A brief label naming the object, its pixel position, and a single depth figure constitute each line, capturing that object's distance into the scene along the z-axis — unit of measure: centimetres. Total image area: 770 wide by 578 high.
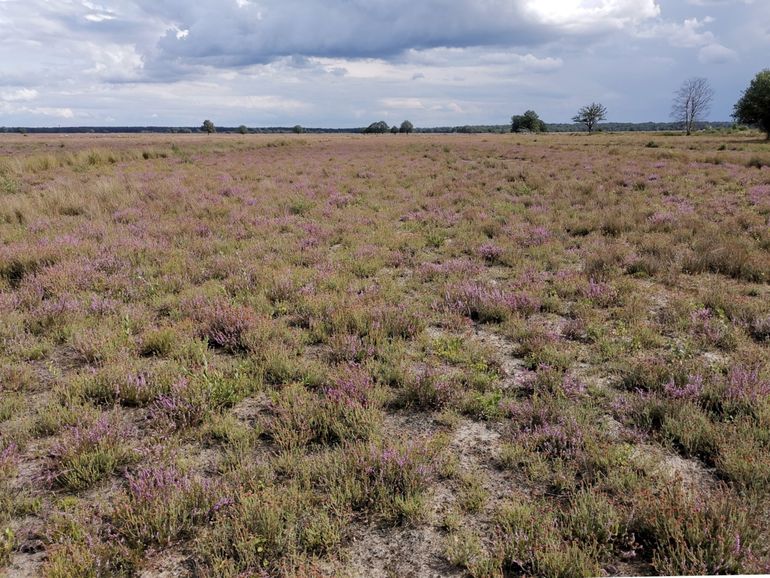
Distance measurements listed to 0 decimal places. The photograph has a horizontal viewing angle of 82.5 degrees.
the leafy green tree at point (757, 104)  5909
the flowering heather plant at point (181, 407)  445
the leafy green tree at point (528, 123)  16538
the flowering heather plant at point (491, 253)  1031
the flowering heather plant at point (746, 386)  438
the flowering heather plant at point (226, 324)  606
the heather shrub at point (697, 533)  281
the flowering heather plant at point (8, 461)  370
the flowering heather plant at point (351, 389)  466
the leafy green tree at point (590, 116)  14562
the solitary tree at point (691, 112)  10421
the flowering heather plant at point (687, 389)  459
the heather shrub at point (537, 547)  285
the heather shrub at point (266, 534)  295
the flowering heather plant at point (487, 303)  711
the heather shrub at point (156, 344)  589
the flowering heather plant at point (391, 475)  347
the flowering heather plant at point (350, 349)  572
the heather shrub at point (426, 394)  487
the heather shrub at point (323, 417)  423
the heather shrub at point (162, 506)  316
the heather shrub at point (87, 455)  370
